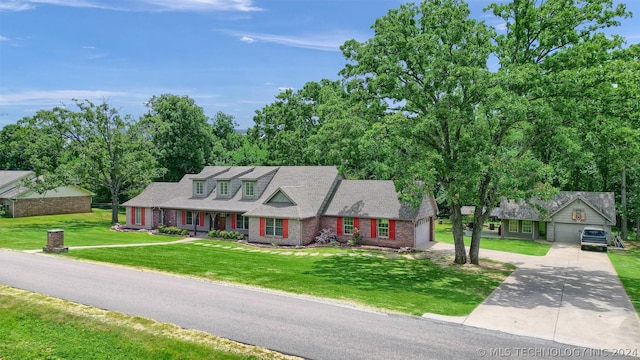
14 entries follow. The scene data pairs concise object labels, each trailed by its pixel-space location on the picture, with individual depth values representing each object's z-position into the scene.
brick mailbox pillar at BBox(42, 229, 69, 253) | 25.36
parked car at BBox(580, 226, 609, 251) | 33.12
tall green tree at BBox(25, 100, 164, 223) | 43.94
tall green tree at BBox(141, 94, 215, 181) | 60.56
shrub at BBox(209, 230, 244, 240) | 34.53
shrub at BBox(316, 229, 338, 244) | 32.59
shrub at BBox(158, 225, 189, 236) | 37.34
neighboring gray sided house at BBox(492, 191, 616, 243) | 37.78
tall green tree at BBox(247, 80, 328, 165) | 53.69
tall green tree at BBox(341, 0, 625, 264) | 20.62
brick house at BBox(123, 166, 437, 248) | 32.06
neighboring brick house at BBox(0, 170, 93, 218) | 48.69
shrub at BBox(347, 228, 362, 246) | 32.22
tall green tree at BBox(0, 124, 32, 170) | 68.56
